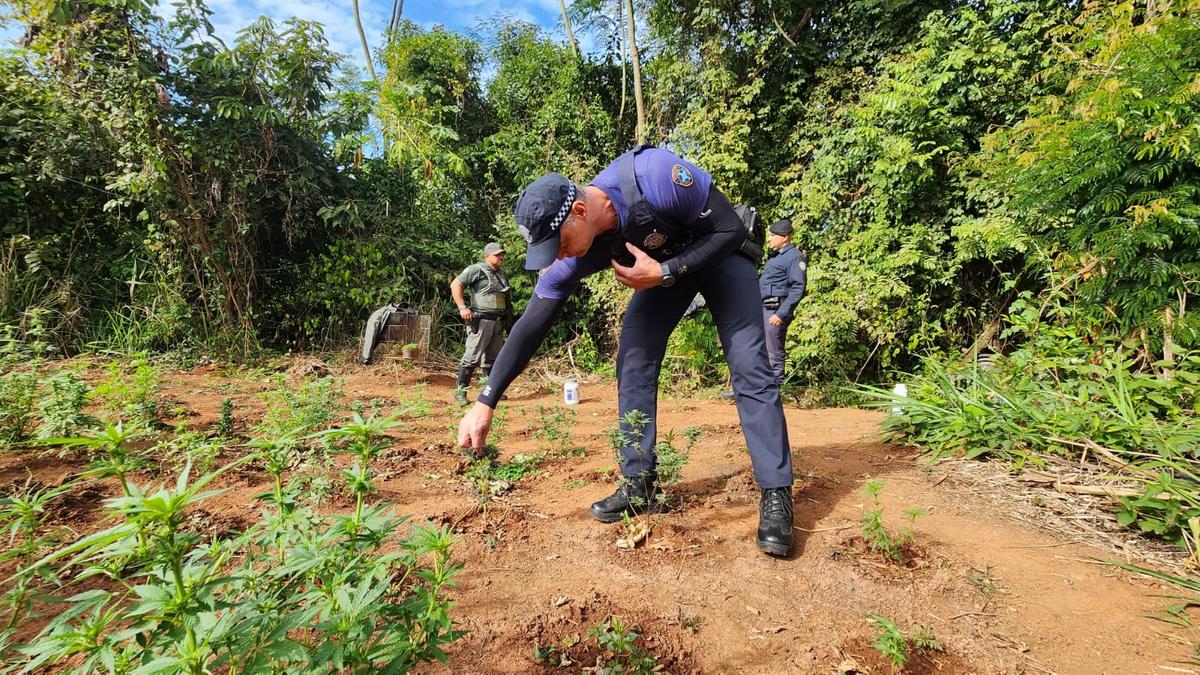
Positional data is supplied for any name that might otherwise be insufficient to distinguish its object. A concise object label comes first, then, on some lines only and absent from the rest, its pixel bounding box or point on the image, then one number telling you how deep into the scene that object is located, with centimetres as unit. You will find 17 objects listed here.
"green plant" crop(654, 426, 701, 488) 231
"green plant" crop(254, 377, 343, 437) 315
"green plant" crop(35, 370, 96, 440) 284
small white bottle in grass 348
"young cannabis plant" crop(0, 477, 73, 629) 104
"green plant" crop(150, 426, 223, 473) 278
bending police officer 187
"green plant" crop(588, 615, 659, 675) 138
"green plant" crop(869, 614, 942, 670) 137
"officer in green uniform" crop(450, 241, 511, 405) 584
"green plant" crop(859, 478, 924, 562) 192
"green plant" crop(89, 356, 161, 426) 324
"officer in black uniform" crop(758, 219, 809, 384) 529
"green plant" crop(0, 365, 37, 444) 294
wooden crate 653
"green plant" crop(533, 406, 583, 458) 338
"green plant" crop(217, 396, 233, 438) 341
